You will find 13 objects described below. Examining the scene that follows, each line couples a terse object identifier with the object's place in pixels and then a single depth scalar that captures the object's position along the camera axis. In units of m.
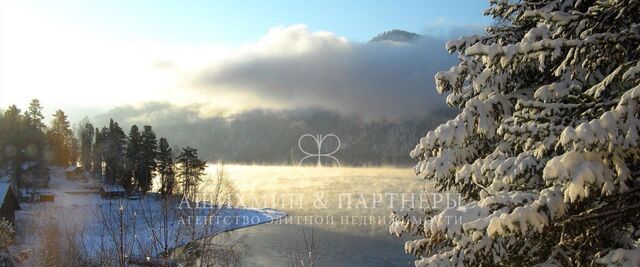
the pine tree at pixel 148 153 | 53.13
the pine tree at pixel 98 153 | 64.50
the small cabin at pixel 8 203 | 31.86
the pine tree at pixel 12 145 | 52.47
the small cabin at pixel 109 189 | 48.63
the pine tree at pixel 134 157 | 53.25
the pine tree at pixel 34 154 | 52.53
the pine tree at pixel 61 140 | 63.97
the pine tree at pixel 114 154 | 55.66
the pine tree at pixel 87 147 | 73.62
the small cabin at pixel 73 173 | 63.72
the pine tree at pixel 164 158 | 55.52
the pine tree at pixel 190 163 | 51.56
